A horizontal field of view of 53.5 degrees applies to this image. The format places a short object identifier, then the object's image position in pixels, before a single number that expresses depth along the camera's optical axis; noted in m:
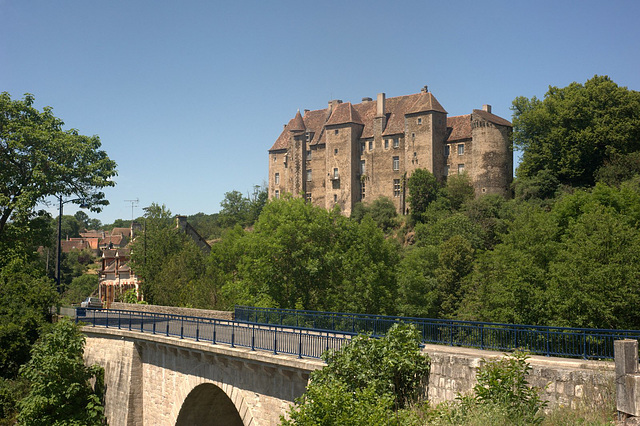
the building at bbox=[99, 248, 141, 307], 66.75
